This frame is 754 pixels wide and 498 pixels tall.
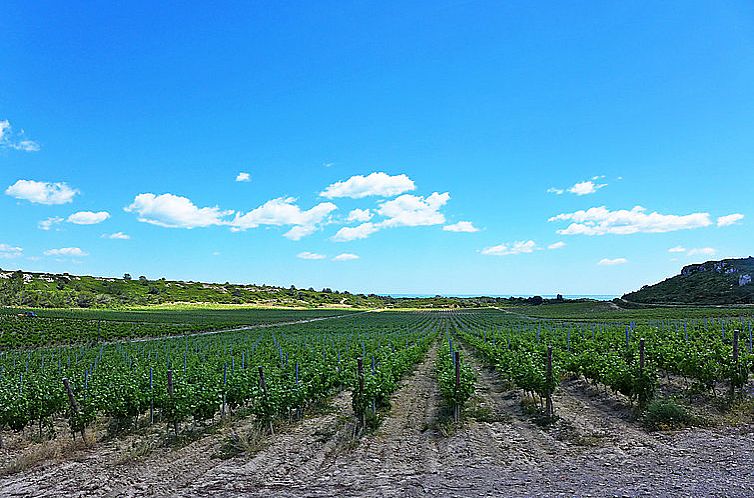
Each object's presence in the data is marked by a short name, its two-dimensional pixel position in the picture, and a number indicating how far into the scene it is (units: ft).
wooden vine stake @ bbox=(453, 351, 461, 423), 37.88
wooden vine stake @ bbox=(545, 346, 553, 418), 38.37
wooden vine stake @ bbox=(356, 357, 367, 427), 36.83
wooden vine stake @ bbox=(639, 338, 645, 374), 38.74
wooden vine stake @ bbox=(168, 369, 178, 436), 35.70
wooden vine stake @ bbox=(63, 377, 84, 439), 35.87
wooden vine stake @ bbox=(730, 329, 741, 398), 38.50
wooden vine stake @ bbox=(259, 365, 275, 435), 36.15
